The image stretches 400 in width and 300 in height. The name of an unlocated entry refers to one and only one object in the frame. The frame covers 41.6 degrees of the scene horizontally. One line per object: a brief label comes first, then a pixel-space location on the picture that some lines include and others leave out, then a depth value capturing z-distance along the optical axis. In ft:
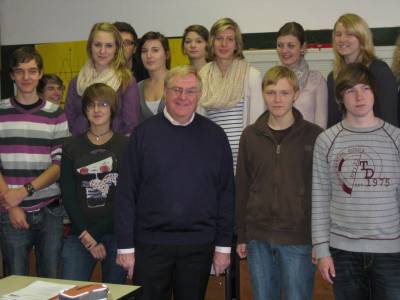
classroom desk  6.28
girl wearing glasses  8.82
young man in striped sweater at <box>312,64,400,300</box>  7.19
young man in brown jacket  8.13
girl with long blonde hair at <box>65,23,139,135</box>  10.03
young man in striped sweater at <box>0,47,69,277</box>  9.26
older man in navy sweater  7.95
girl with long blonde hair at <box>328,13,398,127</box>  8.79
